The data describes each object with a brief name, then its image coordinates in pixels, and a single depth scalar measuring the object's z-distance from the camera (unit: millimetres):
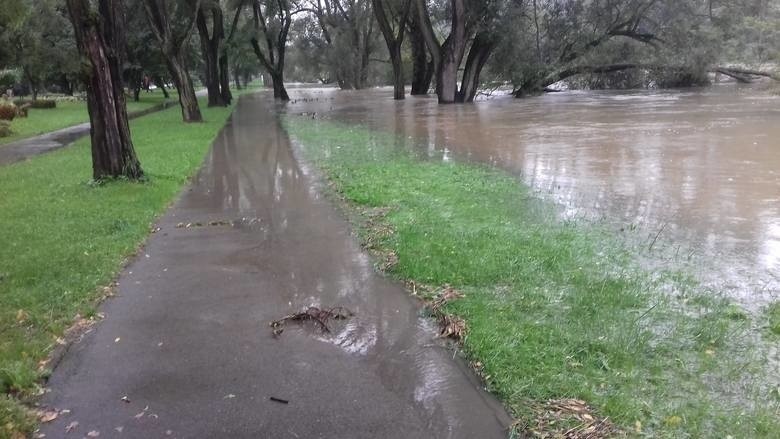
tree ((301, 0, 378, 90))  53719
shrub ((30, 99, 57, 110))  35156
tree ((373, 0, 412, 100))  37312
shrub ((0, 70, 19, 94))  28431
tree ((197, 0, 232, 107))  29656
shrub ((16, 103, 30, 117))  27797
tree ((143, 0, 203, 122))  21344
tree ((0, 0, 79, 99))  33000
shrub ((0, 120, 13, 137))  20859
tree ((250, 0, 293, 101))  38750
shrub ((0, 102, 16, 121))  24859
